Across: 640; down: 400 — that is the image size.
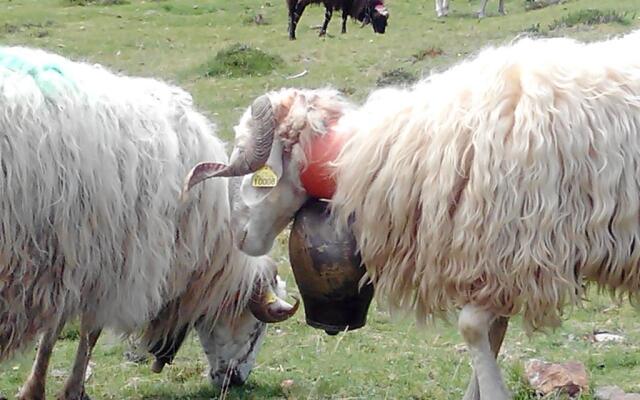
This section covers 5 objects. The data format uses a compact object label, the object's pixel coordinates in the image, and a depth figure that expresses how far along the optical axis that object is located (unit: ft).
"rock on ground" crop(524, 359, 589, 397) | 15.97
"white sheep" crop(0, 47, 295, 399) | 14.33
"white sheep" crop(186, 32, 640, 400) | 12.33
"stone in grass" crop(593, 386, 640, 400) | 15.66
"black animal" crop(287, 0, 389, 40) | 62.64
